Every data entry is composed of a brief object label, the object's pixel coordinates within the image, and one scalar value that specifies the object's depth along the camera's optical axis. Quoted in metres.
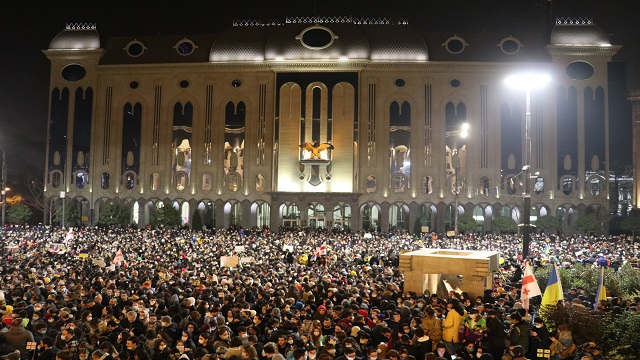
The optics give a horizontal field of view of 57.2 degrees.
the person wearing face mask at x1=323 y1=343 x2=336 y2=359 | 9.68
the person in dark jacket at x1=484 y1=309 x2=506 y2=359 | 11.25
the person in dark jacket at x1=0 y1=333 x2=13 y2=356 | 10.13
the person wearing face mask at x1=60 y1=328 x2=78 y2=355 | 10.20
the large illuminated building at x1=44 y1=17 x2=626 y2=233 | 59.66
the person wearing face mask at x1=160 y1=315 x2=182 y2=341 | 11.50
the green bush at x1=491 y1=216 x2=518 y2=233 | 56.66
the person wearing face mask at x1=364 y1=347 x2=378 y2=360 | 9.52
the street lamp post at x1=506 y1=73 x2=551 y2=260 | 24.03
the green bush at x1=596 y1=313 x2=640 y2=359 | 10.45
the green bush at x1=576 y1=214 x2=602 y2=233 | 56.16
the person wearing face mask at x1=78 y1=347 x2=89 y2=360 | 9.60
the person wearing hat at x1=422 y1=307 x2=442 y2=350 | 11.86
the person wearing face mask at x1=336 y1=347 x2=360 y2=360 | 9.49
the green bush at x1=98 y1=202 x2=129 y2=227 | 59.59
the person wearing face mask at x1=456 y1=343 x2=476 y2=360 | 11.24
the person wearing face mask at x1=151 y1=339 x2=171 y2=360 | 9.94
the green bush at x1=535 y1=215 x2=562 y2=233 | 56.06
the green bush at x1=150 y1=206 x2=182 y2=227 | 59.44
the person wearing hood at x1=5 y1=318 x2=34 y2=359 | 10.63
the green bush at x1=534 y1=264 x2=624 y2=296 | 18.08
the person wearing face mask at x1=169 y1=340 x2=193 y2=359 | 10.16
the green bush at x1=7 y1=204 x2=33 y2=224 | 61.47
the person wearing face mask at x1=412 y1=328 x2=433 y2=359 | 10.73
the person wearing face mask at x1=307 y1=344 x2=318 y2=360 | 9.62
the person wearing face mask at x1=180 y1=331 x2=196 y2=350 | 10.48
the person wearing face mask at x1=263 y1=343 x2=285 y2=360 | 9.43
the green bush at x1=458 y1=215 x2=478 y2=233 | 56.41
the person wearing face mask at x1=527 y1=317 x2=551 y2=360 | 11.30
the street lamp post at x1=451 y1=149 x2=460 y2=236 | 60.56
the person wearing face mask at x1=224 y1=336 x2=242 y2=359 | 9.68
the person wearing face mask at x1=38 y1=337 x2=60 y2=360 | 9.95
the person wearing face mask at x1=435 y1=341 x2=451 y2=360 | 10.35
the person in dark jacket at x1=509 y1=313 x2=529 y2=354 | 11.30
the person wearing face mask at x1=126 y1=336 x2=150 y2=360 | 9.81
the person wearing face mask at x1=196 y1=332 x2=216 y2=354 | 10.50
